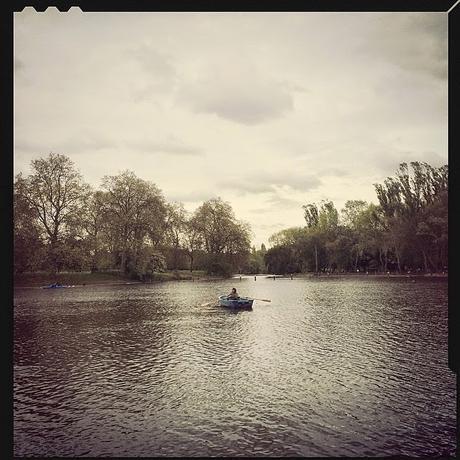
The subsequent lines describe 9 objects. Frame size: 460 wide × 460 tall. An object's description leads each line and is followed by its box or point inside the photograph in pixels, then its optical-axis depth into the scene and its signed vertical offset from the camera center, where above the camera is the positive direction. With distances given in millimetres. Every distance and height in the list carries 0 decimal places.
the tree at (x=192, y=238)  89688 +1107
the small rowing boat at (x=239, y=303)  33594 -4780
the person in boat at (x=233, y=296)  34425 -4327
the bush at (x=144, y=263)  71375 -3467
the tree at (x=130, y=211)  69750 +5398
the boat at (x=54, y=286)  58997 -5891
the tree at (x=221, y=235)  93062 +1723
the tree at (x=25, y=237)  57750 +978
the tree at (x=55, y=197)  60562 +6827
